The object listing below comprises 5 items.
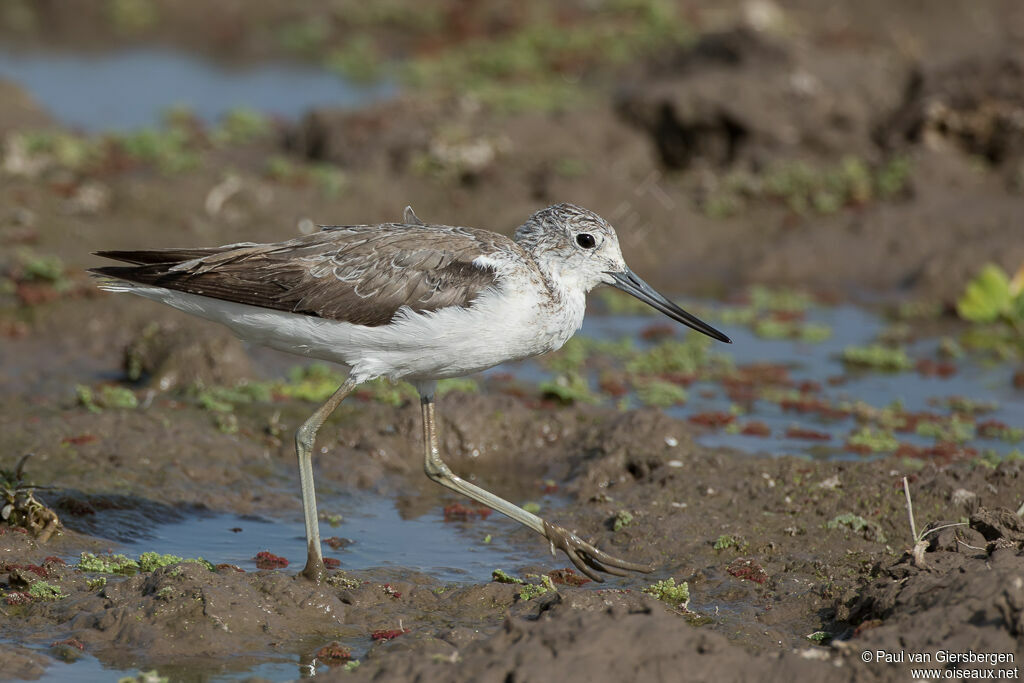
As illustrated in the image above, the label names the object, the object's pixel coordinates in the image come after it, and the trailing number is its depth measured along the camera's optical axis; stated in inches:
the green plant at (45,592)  516.4
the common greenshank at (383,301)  561.0
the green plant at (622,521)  632.4
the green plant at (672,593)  547.4
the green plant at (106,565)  548.4
